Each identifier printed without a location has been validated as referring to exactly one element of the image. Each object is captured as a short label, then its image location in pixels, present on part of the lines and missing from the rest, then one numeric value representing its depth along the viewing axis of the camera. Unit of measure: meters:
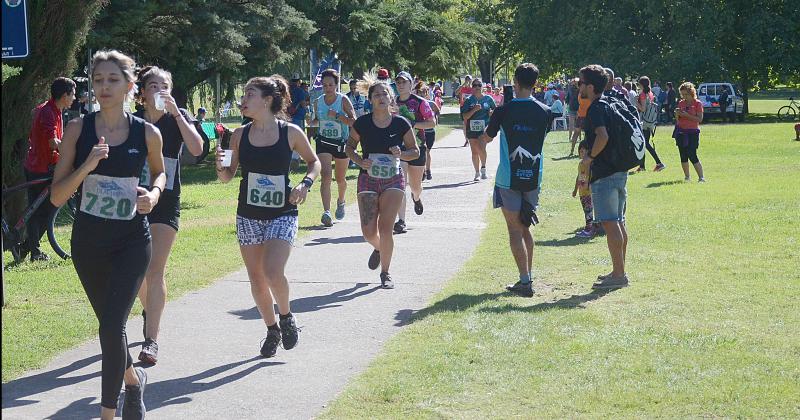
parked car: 85.75
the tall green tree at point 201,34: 29.34
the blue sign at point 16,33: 12.30
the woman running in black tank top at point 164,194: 12.24
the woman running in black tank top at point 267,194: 12.59
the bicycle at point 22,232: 19.54
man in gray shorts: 16.31
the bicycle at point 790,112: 88.88
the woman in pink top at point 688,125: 34.47
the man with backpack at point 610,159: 17.06
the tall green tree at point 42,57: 20.44
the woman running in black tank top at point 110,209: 9.32
